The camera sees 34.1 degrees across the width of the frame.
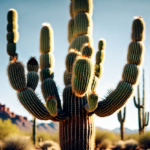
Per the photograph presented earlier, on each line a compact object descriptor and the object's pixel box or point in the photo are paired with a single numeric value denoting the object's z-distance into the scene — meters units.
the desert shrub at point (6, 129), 18.59
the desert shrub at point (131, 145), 15.69
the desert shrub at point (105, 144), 16.61
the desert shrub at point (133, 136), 18.11
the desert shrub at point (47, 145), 14.87
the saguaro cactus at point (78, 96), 5.61
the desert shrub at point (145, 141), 15.88
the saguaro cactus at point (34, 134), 13.73
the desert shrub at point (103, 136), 18.39
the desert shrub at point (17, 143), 13.01
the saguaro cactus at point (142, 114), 17.22
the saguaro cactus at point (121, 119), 17.34
